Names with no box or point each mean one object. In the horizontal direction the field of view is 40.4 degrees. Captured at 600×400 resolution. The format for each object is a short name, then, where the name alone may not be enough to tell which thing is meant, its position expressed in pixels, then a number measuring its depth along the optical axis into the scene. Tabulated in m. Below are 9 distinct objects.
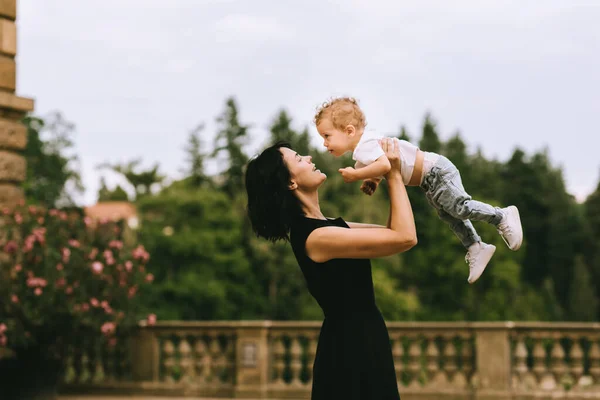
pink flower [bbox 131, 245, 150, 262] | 10.92
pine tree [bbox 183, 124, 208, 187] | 47.28
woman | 3.31
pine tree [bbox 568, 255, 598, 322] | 47.94
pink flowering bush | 9.45
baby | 3.61
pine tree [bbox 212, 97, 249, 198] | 45.19
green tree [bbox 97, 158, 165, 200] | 69.50
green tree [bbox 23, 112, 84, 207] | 34.59
